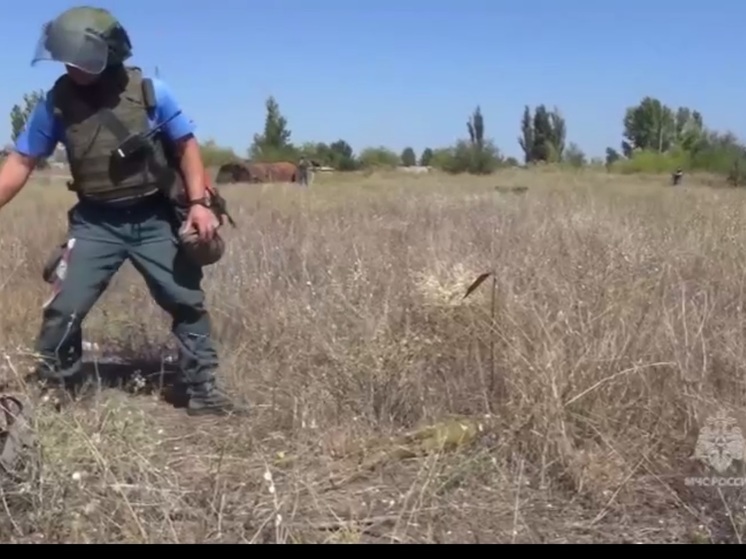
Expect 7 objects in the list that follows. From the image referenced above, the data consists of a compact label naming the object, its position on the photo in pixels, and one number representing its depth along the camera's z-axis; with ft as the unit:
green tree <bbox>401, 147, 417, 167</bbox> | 190.47
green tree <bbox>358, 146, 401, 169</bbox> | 177.78
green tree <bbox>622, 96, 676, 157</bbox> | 169.31
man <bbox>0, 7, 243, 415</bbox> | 14.55
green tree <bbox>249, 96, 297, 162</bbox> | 140.46
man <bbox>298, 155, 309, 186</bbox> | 84.16
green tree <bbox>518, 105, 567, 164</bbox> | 170.68
